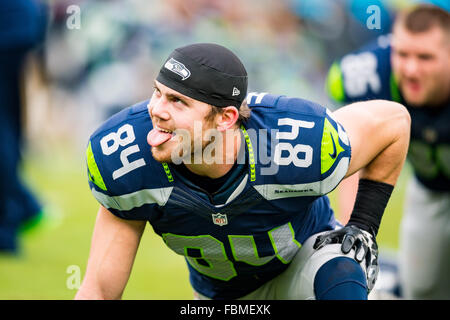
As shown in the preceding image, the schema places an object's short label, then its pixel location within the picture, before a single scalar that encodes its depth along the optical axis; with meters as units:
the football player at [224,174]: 6.11
